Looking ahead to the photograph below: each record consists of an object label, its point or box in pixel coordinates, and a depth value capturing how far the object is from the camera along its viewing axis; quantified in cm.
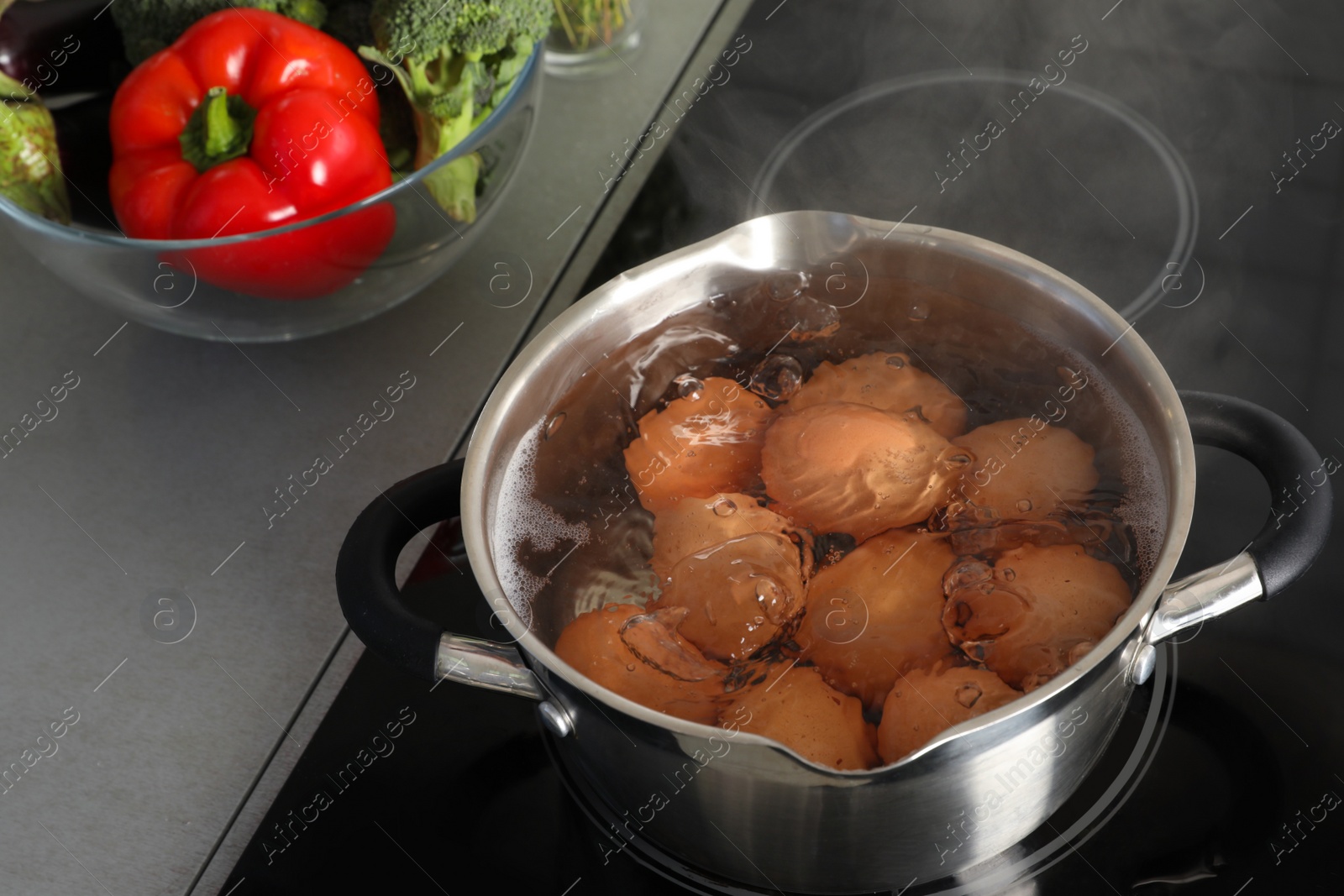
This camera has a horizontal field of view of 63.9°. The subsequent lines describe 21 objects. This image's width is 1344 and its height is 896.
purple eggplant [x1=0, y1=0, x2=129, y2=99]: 78
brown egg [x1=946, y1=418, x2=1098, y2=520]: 57
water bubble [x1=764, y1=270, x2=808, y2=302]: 63
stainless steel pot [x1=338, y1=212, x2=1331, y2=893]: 45
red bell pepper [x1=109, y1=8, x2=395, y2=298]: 72
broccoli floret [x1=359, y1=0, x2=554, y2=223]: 76
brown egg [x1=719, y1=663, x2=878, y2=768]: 50
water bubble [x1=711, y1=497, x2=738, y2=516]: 58
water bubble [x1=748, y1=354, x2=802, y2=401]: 64
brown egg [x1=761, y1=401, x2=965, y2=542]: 57
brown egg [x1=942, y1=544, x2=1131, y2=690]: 50
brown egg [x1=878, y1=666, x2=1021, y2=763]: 48
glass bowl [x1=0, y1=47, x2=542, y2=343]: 70
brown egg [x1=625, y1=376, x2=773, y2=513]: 61
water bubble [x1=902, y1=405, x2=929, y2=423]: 60
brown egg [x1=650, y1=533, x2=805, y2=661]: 53
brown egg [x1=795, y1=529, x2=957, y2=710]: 52
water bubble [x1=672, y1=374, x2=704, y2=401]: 64
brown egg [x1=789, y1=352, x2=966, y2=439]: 61
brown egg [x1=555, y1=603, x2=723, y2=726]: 51
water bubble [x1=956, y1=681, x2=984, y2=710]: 48
